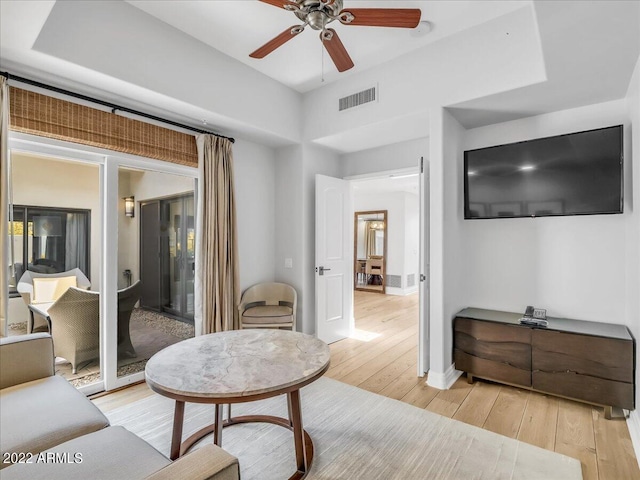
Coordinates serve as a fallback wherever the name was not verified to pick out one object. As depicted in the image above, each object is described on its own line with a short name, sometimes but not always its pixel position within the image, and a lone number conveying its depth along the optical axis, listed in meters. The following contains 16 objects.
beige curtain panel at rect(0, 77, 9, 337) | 2.13
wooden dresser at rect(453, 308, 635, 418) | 2.31
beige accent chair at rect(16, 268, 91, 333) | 2.40
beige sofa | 1.00
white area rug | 1.81
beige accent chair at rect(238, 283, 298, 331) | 3.45
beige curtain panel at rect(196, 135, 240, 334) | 3.29
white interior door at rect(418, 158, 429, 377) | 3.01
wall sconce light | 2.93
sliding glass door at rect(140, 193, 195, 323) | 3.10
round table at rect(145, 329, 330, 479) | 1.46
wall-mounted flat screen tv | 2.52
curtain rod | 2.22
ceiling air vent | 3.26
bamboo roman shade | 2.26
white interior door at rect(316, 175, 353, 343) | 3.93
